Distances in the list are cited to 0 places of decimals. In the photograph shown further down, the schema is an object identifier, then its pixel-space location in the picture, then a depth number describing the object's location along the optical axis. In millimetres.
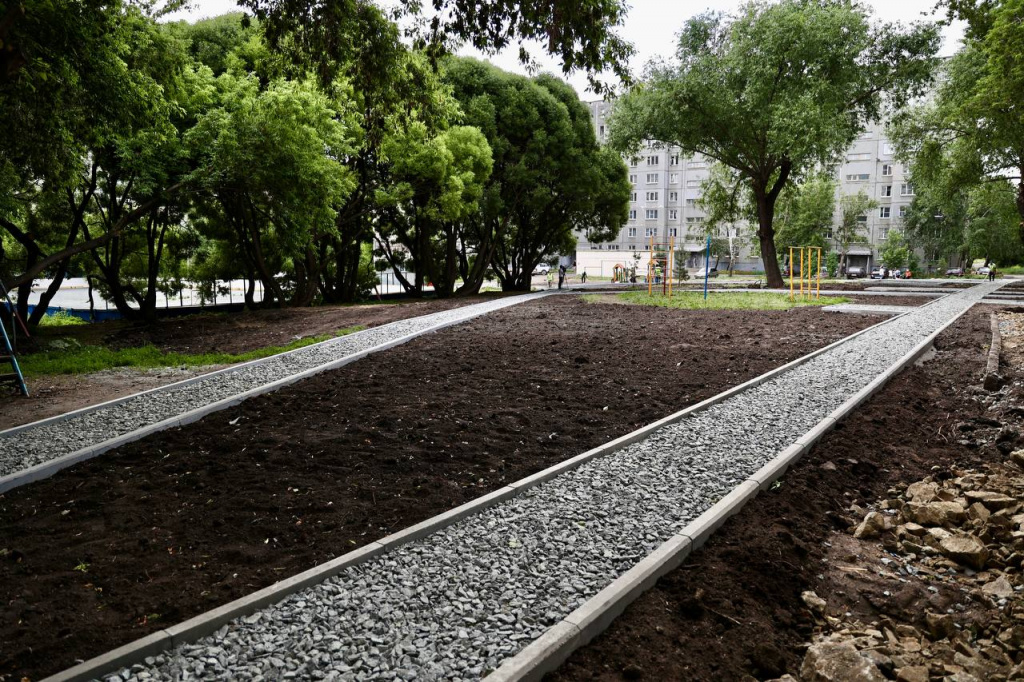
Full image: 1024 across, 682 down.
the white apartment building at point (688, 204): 69000
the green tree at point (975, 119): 13352
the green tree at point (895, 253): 52938
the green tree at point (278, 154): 13844
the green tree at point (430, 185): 20312
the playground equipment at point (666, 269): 23012
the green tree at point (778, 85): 22406
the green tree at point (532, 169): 24594
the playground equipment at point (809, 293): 20784
